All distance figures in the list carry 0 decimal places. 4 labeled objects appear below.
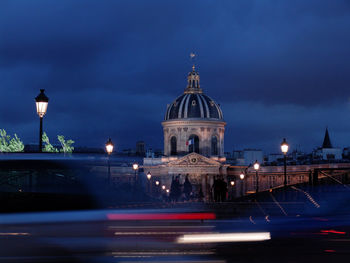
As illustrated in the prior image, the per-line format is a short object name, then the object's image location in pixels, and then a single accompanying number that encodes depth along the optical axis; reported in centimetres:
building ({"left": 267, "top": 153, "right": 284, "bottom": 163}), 17518
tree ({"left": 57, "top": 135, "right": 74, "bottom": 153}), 11705
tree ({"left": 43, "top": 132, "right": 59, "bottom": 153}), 10642
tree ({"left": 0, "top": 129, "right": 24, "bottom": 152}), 10464
